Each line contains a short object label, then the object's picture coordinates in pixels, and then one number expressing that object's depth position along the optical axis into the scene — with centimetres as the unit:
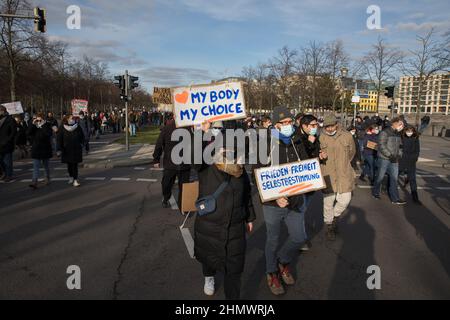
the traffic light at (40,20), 1416
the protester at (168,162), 669
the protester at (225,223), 322
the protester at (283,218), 383
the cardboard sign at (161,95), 2647
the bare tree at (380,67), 3070
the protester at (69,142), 865
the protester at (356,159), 655
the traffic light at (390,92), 1852
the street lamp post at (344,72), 2266
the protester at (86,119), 2075
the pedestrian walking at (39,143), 869
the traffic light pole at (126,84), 1692
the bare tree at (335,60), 3070
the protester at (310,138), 484
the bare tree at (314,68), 3133
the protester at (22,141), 1189
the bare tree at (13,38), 2456
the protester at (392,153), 762
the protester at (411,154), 795
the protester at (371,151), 976
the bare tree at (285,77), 3306
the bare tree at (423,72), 2950
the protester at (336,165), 531
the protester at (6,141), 933
